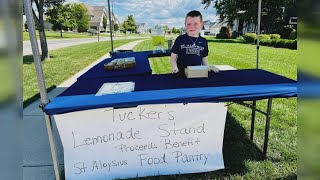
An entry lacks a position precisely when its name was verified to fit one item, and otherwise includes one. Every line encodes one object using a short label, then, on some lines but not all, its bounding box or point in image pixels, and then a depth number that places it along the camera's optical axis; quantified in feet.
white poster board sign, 6.55
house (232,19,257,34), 117.54
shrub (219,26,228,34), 104.10
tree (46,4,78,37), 103.94
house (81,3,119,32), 180.47
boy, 8.61
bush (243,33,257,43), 71.40
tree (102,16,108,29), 173.23
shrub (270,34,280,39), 64.81
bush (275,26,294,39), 74.72
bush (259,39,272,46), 59.09
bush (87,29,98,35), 147.12
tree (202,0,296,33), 83.37
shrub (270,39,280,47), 55.94
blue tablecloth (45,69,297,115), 5.45
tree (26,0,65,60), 30.50
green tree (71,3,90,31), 133.80
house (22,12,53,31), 186.77
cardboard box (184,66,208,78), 7.34
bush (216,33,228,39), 102.67
